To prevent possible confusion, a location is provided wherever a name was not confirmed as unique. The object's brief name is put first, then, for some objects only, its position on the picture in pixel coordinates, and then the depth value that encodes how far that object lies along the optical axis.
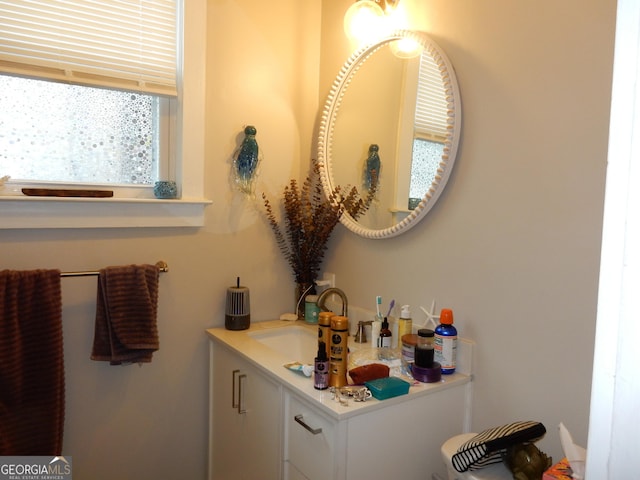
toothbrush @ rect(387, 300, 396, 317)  1.71
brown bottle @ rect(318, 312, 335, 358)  1.36
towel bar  1.58
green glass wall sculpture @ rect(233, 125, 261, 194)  1.92
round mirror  1.52
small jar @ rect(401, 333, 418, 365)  1.49
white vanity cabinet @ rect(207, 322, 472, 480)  1.25
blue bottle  1.47
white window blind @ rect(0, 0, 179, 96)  1.53
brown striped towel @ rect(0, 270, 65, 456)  1.47
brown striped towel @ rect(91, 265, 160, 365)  1.62
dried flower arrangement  1.94
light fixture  1.72
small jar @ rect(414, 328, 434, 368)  1.42
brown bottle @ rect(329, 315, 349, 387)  1.34
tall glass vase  2.08
